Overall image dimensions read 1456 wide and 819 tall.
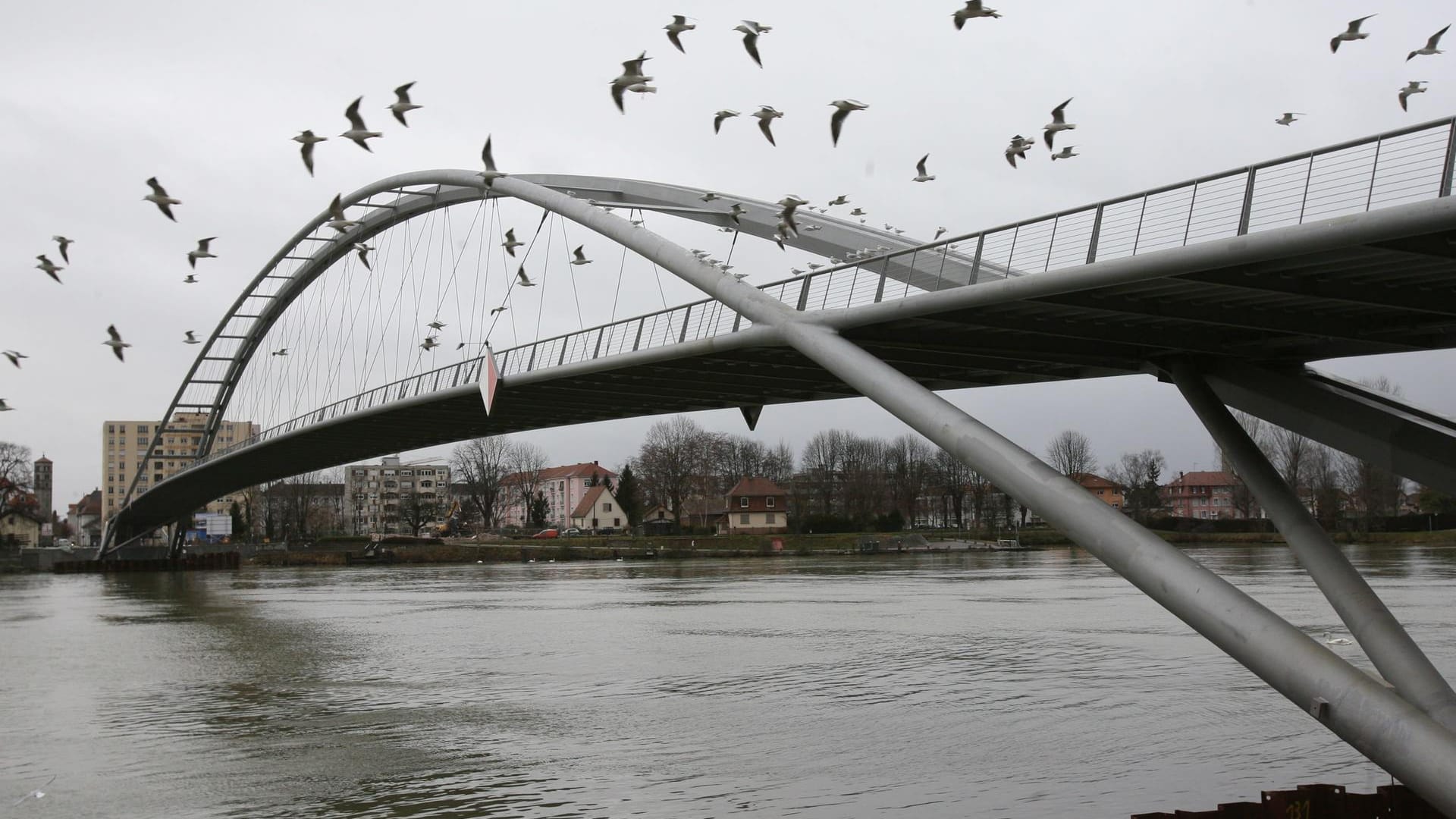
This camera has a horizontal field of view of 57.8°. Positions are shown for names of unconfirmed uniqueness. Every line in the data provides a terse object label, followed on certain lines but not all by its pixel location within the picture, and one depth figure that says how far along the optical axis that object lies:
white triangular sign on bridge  25.20
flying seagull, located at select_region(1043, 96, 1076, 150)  12.84
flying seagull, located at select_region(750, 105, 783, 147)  14.45
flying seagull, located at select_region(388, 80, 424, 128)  15.92
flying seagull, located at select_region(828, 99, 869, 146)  13.87
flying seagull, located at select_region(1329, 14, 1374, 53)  11.26
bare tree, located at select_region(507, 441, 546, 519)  124.14
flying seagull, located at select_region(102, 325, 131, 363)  20.31
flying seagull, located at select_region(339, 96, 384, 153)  16.09
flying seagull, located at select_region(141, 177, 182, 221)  16.41
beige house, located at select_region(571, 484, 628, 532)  130.88
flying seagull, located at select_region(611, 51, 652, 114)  14.77
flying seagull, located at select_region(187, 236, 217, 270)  20.58
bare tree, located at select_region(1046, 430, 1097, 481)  117.81
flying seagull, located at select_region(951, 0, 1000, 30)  11.48
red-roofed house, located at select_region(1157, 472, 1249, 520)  145.25
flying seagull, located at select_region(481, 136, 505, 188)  19.17
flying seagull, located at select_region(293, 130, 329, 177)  16.34
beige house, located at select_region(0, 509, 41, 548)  125.13
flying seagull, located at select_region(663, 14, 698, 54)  13.26
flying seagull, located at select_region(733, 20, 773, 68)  13.05
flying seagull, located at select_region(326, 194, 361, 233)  16.81
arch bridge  8.49
